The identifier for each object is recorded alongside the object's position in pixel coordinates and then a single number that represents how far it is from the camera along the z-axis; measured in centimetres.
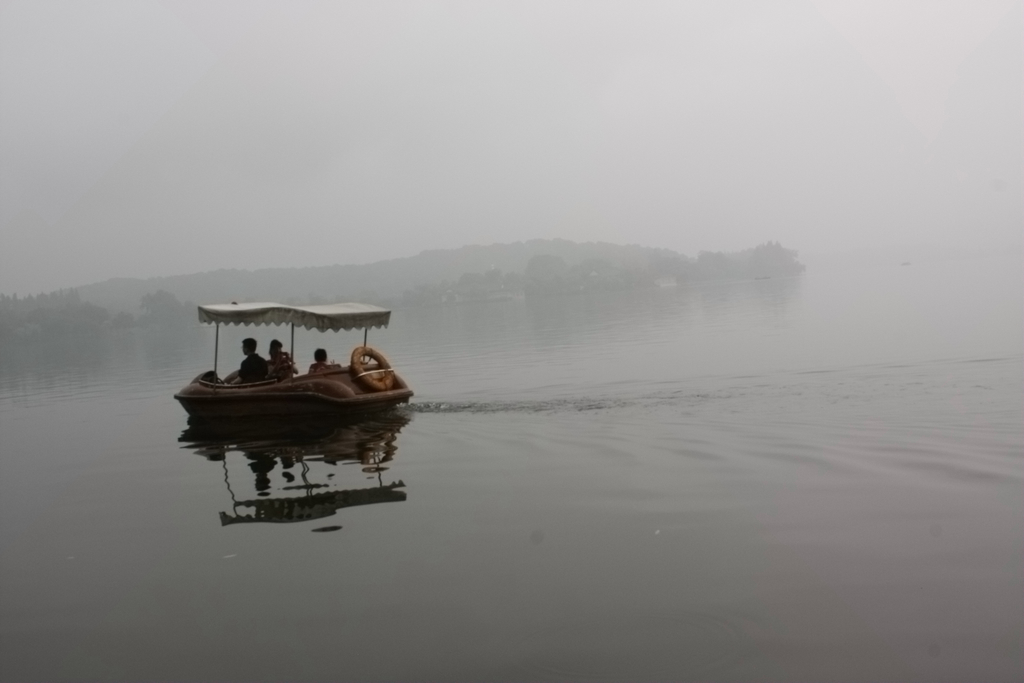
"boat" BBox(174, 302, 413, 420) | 1944
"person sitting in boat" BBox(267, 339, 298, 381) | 2048
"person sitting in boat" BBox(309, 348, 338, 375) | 2024
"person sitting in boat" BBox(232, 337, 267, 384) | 2066
